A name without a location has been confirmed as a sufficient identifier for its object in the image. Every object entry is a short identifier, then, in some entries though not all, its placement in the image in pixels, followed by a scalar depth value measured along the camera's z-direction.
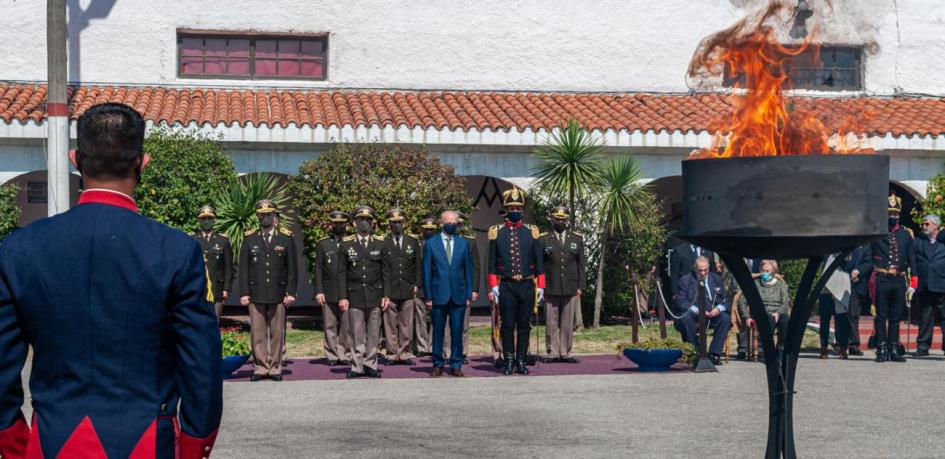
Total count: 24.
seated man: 15.12
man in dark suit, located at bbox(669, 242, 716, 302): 19.94
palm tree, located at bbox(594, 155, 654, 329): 19.42
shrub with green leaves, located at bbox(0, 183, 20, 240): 18.13
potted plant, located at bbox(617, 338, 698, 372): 13.97
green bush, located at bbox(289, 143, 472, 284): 17.77
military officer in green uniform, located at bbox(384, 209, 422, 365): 14.98
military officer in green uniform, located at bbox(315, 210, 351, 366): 14.80
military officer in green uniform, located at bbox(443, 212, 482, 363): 14.91
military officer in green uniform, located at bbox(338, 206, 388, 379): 13.80
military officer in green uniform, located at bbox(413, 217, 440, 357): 15.88
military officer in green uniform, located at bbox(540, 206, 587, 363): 15.51
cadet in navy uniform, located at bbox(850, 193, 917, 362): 15.38
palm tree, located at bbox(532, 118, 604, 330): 19.23
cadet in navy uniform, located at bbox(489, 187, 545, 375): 14.11
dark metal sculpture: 6.52
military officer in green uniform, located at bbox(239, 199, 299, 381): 13.71
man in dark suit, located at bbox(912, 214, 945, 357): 15.91
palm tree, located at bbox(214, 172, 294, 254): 17.80
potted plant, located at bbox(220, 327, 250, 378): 12.92
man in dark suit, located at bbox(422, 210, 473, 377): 14.07
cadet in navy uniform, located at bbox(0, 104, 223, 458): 3.78
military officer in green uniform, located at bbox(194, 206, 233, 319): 14.48
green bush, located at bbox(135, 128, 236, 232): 17.69
